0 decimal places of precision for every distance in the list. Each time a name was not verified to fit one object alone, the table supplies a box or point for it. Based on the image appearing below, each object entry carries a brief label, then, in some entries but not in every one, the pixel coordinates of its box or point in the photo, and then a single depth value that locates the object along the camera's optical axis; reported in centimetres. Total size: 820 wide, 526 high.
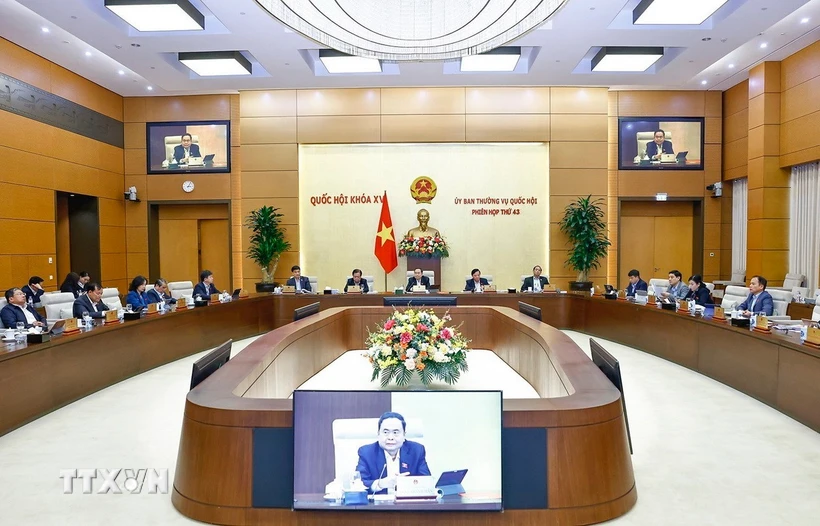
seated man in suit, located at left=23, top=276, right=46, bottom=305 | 684
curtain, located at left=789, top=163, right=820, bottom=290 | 843
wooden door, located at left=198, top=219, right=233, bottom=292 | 1121
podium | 1016
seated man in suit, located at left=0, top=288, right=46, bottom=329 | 495
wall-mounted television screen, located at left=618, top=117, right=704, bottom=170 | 1038
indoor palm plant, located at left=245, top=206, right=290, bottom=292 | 998
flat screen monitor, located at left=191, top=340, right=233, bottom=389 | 269
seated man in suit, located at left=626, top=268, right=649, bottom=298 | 770
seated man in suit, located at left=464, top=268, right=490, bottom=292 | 837
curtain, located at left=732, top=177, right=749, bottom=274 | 1011
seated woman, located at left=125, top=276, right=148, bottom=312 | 640
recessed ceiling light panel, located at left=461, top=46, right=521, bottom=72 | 800
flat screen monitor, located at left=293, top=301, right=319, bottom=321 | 537
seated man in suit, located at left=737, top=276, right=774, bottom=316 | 552
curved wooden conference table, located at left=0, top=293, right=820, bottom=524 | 221
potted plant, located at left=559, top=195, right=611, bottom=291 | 984
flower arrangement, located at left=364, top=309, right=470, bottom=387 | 401
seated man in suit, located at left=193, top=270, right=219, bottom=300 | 755
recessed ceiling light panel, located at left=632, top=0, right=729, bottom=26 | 632
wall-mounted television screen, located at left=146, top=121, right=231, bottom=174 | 1055
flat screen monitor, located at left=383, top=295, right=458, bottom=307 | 619
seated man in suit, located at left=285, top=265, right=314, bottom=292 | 842
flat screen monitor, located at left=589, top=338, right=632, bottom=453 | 273
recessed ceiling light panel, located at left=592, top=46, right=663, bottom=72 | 804
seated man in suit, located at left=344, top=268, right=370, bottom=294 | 844
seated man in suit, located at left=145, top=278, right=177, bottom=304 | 716
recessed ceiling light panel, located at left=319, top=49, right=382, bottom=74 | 816
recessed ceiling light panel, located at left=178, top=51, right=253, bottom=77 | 809
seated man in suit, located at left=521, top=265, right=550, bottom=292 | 848
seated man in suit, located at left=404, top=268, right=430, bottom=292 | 841
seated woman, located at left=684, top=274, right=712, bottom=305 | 658
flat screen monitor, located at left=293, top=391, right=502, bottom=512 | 205
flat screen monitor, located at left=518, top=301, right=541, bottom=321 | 539
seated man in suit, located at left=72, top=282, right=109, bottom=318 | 568
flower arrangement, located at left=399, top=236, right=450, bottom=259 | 1002
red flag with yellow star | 1031
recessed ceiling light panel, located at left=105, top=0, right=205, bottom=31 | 617
